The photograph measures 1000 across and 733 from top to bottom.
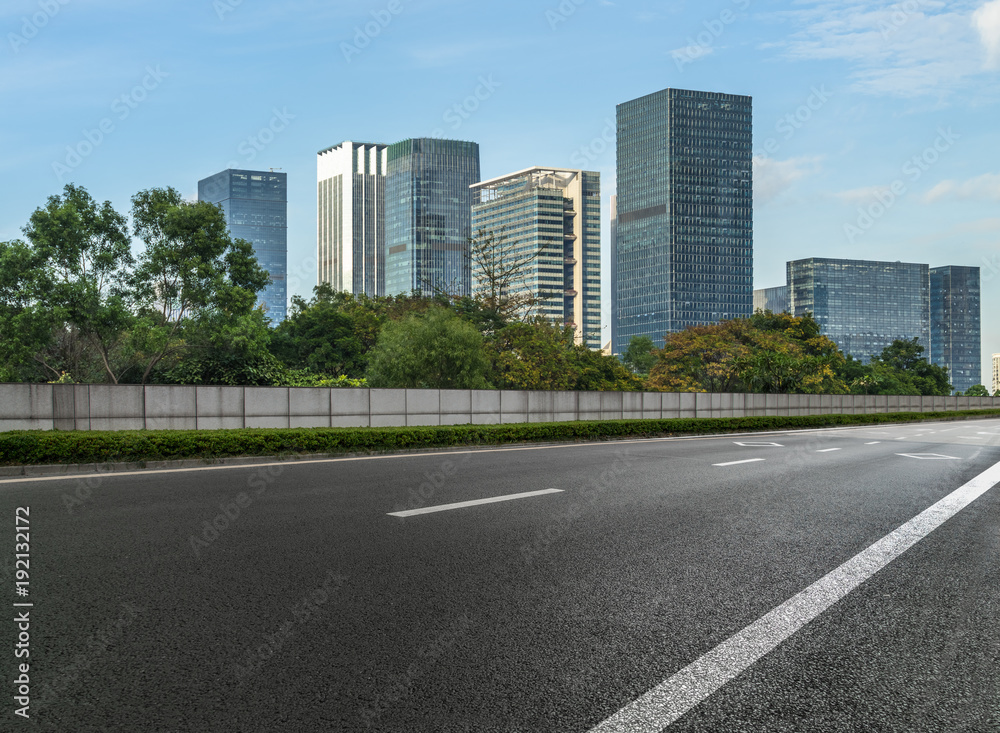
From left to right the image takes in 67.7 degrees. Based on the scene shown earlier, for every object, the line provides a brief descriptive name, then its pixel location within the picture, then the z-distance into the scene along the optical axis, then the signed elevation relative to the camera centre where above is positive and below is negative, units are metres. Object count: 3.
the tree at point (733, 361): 47.56 +0.11
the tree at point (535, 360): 38.72 +0.23
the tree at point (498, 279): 40.00 +4.75
